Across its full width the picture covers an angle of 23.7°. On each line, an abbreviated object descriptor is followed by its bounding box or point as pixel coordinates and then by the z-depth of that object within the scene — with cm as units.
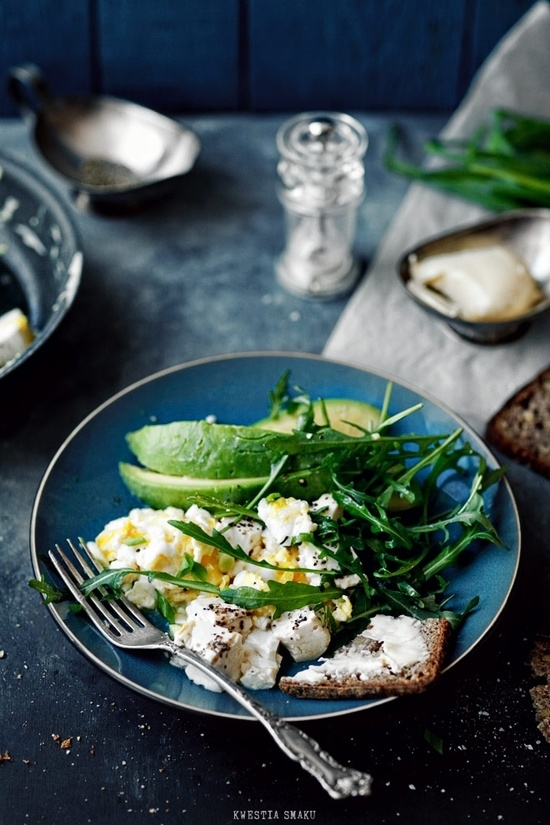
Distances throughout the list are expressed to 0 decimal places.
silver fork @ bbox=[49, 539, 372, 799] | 57
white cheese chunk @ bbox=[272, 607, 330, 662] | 63
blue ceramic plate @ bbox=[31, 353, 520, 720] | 62
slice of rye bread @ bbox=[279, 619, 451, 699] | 60
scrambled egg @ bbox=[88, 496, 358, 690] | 63
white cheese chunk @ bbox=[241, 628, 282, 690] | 62
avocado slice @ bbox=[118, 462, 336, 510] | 68
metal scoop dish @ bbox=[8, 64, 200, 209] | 92
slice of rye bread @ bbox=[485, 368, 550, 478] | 75
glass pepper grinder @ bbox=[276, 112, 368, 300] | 83
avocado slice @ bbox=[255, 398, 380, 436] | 73
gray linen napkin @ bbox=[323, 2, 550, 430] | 80
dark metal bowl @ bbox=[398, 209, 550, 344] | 82
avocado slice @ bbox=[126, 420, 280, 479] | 69
